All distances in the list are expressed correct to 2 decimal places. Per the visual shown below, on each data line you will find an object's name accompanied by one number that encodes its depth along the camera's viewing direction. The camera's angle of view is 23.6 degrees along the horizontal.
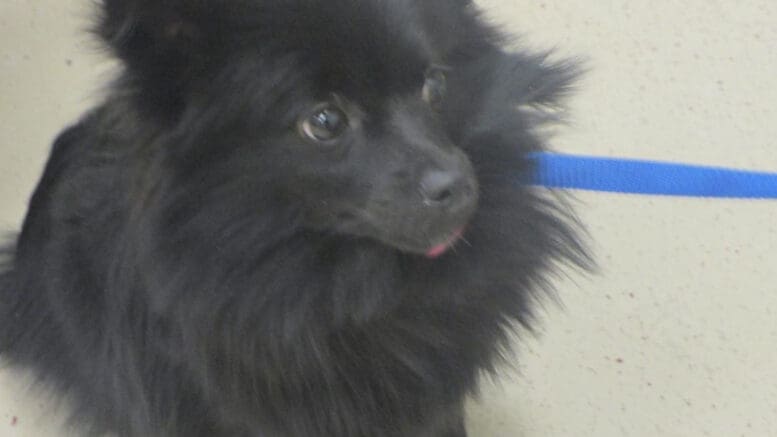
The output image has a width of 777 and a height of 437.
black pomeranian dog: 0.69
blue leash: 0.77
